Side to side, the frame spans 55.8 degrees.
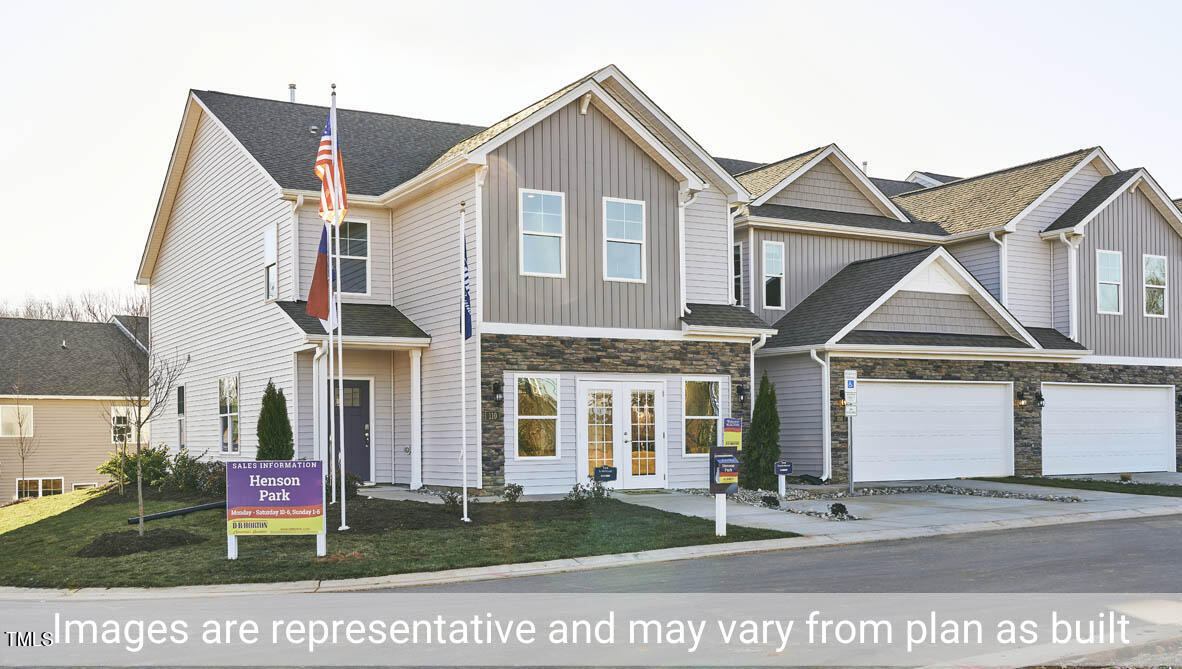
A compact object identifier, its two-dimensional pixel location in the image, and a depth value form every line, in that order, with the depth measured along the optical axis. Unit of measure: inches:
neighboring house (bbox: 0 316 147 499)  1376.7
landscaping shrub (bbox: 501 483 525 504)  713.0
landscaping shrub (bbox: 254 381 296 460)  786.5
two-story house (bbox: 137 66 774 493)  779.4
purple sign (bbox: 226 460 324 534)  520.7
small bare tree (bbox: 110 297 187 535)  723.4
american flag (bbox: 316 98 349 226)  642.2
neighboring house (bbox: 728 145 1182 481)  929.5
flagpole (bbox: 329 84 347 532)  637.9
